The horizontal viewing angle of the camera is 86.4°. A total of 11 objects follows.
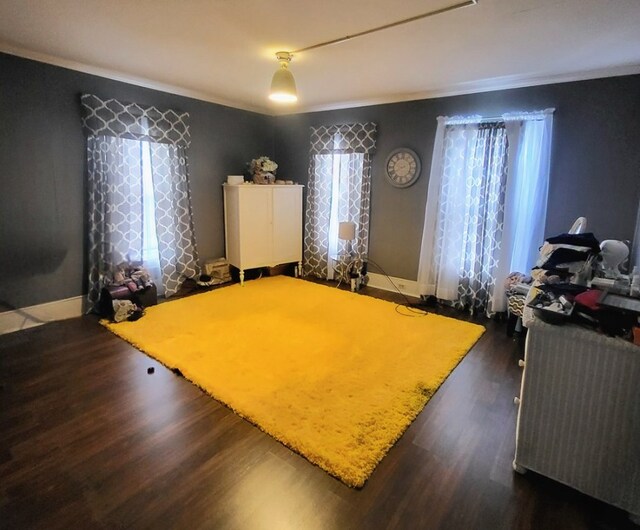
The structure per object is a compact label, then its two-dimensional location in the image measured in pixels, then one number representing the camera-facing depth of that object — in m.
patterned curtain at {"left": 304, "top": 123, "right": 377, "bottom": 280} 4.54
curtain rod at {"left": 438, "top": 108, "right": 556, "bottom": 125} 3.26
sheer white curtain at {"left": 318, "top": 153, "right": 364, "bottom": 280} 4.62
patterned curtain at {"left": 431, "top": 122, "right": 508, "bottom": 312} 3.58
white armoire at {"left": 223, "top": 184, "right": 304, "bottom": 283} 4.52
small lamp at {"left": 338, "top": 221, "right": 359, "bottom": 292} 4.52
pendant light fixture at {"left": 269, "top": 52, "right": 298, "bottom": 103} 2.68
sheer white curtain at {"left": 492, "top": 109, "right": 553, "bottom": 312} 3.29
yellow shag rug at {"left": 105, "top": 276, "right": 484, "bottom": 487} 1.96
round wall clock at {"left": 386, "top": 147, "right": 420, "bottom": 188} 4.18
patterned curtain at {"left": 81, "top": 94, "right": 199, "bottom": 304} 3.46
